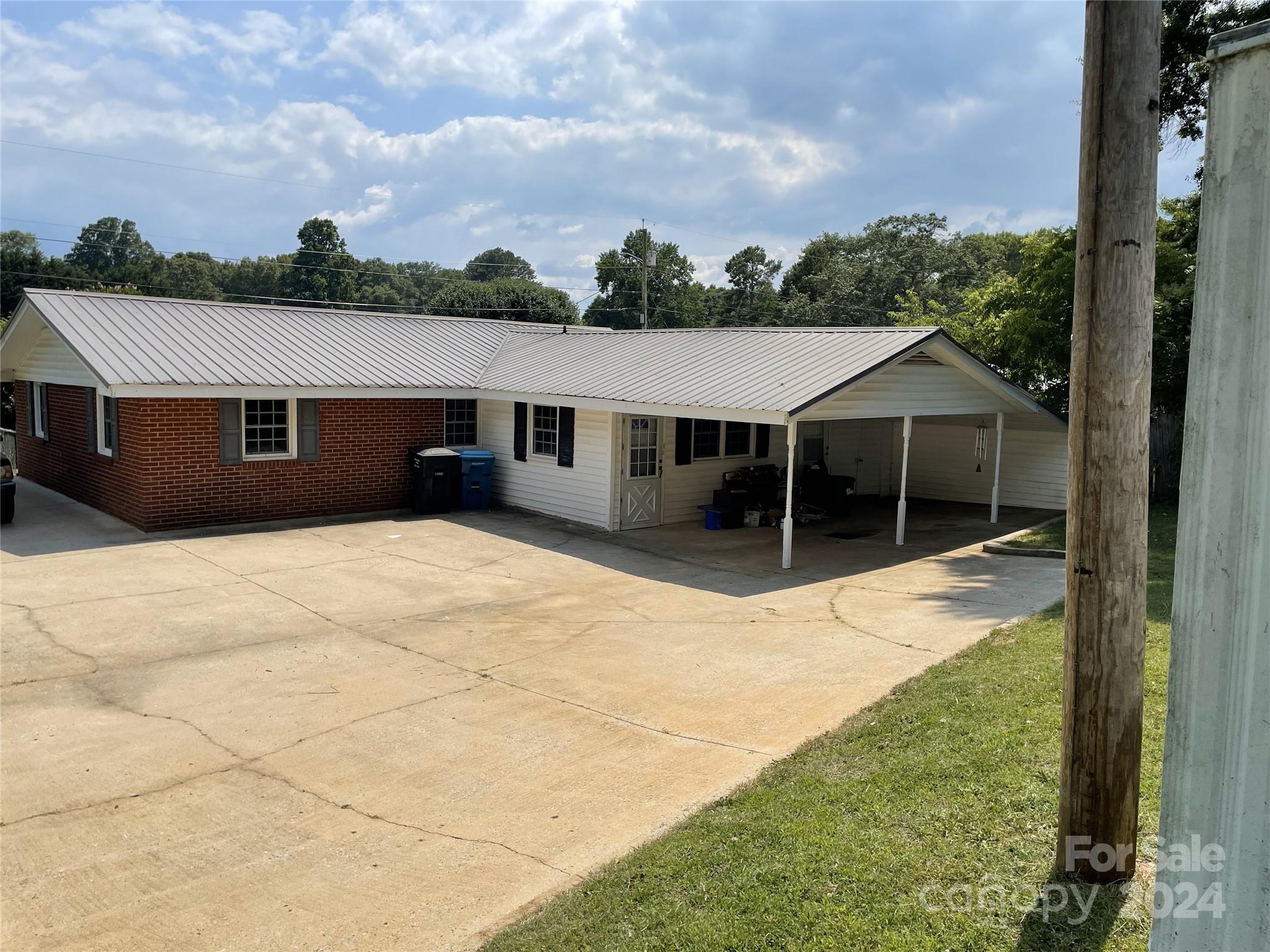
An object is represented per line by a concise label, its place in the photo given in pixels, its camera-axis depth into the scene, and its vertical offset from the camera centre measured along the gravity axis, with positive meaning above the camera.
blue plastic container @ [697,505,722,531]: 16.58 -2.08
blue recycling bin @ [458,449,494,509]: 18.12 -1.56
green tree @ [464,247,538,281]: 118.75 +16.89
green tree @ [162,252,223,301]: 73.75 +9.70
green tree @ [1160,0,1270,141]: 15.07 +6.14
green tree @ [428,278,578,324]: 55.81 +5.94
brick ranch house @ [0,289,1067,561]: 14.81 -0.20
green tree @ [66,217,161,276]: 84.25 +13.25
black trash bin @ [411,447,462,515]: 17.66 -1.56
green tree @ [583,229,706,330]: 71.56 +8.43
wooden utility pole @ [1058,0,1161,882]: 3.72 -0.05
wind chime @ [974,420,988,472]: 19.78 -0.75
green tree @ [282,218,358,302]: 76.81 +10.82
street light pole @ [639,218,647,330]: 49.31 +5.78
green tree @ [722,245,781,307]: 73.31 +10.38
